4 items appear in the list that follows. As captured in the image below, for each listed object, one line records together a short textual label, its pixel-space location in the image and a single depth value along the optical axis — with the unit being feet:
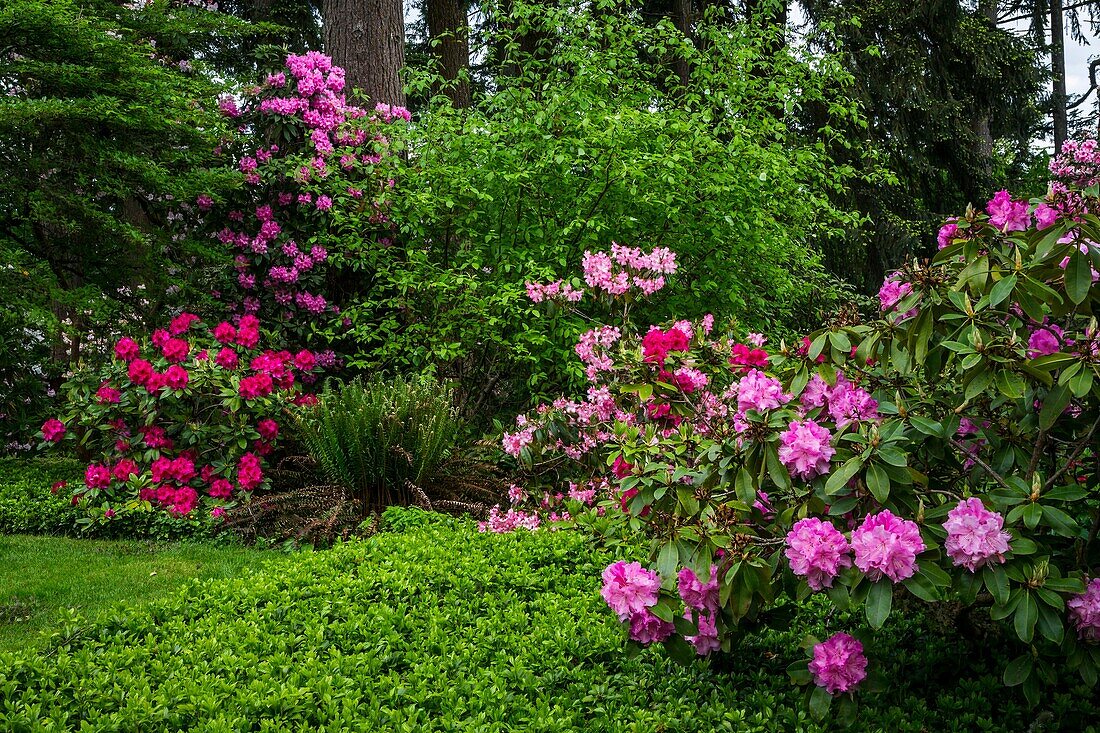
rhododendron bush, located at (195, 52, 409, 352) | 21.79
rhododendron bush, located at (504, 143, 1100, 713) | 6.84
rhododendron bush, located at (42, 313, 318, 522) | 17.17
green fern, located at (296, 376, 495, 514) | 16.53
